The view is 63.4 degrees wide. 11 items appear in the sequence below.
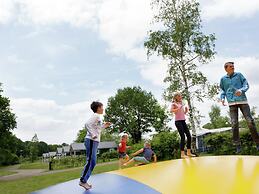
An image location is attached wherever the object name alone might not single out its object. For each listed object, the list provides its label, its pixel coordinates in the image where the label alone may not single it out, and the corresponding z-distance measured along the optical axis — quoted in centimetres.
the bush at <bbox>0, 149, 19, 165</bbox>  2496
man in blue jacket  399
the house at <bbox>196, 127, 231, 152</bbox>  2094
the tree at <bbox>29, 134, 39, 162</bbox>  5491
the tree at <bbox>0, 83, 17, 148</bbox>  2209
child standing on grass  568
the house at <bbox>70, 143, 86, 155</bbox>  5075
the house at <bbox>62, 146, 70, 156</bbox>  5778
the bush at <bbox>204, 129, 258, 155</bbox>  821
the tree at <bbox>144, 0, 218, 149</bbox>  1248
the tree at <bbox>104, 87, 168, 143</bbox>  3745
